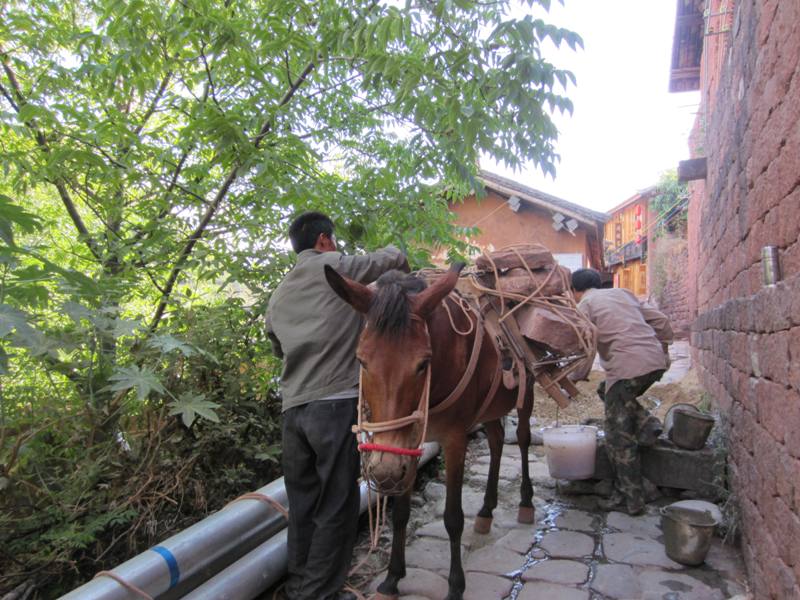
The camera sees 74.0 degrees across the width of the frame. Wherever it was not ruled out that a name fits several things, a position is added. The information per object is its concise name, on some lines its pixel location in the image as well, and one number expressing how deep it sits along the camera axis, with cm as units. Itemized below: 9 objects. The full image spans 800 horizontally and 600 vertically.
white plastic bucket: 457
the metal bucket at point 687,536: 347
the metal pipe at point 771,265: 251
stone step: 441
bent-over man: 450
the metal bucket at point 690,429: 445
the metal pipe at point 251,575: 268
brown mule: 239
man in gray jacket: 290
